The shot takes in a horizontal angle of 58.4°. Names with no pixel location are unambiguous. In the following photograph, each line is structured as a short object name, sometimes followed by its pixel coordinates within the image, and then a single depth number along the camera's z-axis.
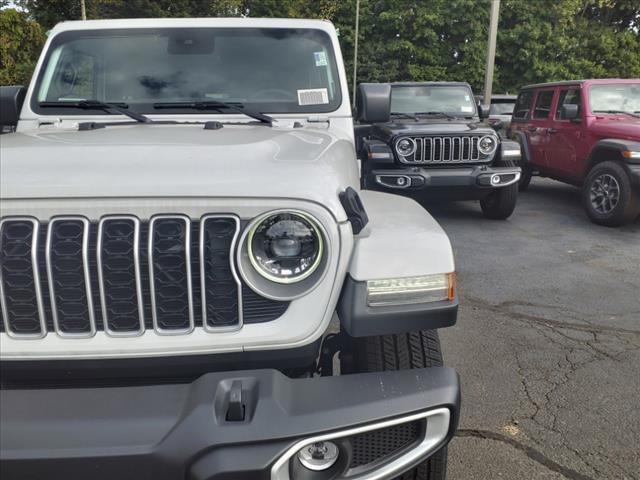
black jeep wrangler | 7.00
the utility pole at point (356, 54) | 24.00
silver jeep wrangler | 1.42
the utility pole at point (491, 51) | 15.38
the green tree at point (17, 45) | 15.82
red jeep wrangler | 6.95
